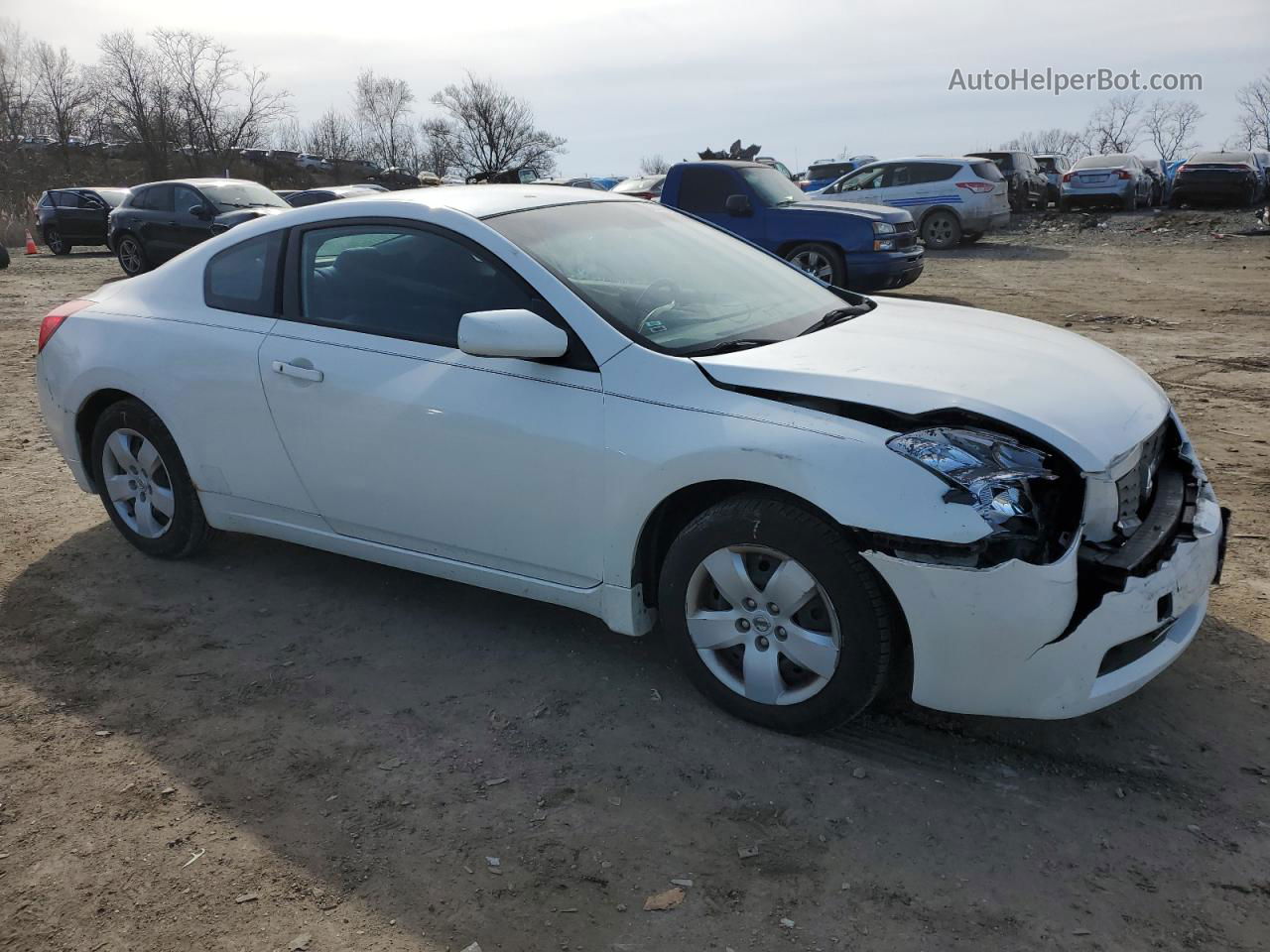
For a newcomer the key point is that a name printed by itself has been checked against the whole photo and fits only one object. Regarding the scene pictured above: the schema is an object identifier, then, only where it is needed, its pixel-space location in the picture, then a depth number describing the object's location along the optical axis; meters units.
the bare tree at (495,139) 66.00
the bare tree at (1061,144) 74.81
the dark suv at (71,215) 23.22
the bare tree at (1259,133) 59.09
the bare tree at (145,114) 50.56
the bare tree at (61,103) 50.75
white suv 18.89
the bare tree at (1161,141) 71.62
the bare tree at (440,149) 66.75
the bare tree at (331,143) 67.19
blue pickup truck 11.79
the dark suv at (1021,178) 24.28
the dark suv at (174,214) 16.14
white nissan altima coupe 2.75
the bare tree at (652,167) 68.56
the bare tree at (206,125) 52.38
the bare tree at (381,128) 67.81
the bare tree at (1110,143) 69.17
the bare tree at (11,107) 42.47
